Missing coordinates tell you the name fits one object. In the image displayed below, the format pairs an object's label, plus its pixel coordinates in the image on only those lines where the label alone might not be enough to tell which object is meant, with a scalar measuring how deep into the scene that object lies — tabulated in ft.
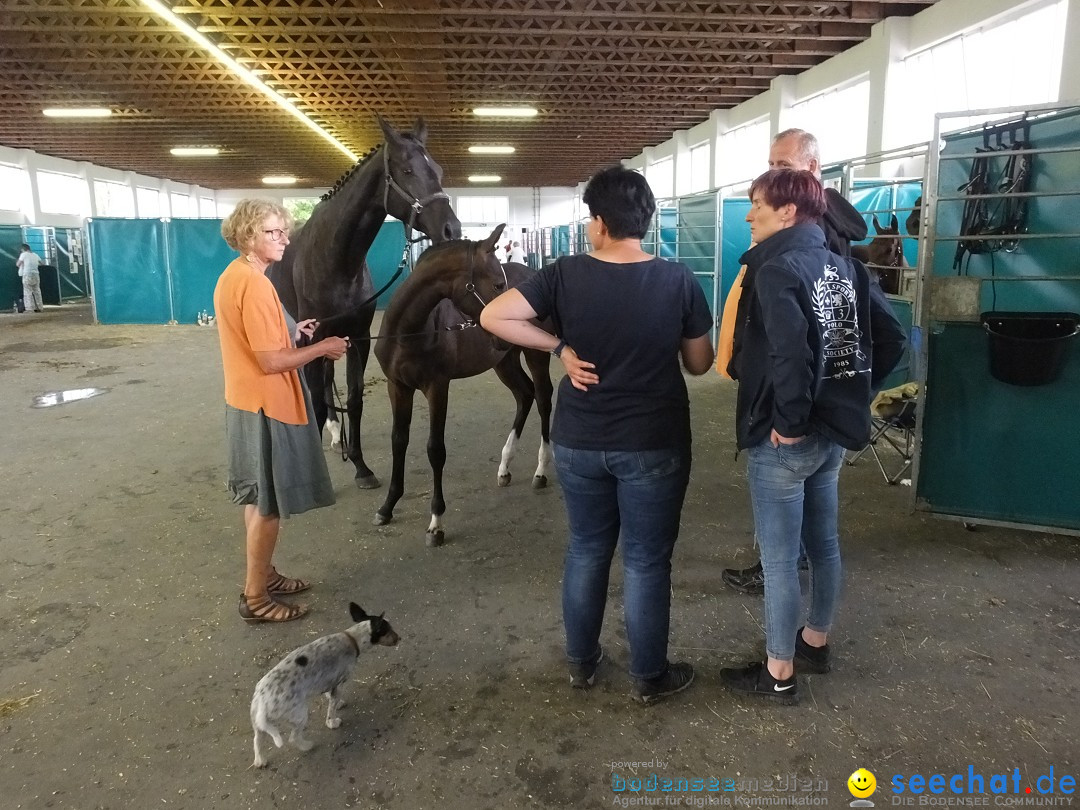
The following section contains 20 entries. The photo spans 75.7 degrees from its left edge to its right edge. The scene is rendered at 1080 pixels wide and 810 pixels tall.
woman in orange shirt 8.33
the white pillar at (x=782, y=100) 40.78
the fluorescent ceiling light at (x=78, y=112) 48.17
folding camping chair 14.24
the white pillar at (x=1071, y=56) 21.74
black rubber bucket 10.95
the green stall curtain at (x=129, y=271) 47.06
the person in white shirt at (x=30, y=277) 56.18
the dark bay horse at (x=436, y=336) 11.21
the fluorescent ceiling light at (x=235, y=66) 28.31
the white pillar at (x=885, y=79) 31.04
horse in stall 18.69
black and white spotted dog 6.66
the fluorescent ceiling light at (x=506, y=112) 48.70
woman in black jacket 6.38
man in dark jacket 8.11
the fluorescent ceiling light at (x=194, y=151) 65.87
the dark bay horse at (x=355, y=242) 12.87
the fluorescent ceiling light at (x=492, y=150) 65.41
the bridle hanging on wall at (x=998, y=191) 11.62
